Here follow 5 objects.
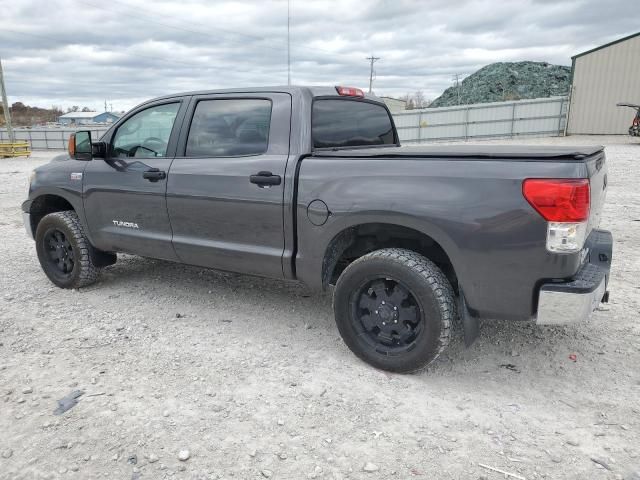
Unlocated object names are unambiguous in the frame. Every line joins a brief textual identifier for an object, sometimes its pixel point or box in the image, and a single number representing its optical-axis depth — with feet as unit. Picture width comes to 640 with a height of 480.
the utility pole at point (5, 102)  99.07
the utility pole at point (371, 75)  221.05
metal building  81.56
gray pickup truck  8.64
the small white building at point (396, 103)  171.44
